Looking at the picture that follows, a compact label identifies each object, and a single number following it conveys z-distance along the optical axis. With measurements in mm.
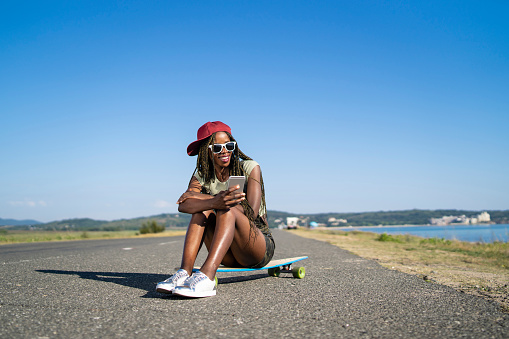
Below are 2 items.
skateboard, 4540
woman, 3303
